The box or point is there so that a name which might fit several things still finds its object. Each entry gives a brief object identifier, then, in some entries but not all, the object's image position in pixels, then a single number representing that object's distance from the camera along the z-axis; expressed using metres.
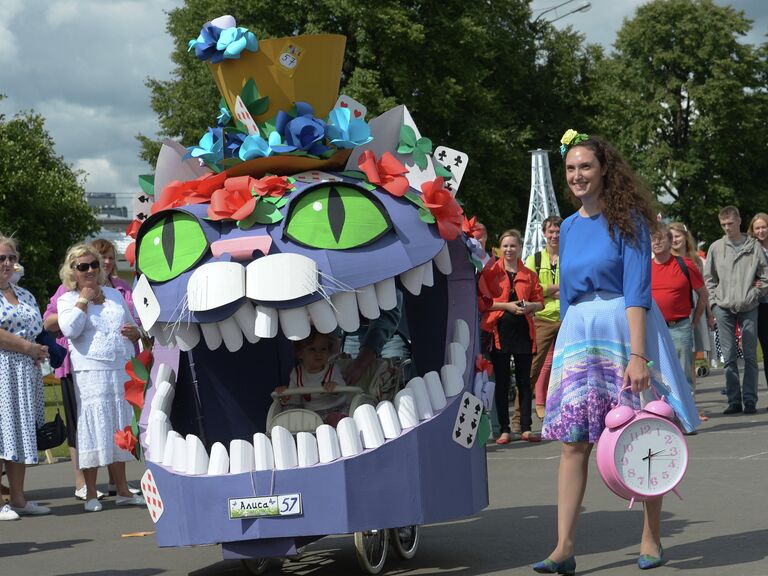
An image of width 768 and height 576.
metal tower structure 24.58
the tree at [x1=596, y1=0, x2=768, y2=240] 50.69
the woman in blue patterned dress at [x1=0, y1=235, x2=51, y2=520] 9.81
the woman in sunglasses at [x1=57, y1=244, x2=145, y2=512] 10.08
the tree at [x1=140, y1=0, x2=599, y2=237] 33.41
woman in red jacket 12.21
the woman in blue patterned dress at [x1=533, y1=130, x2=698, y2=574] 6.11
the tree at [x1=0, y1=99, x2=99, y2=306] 42.69
